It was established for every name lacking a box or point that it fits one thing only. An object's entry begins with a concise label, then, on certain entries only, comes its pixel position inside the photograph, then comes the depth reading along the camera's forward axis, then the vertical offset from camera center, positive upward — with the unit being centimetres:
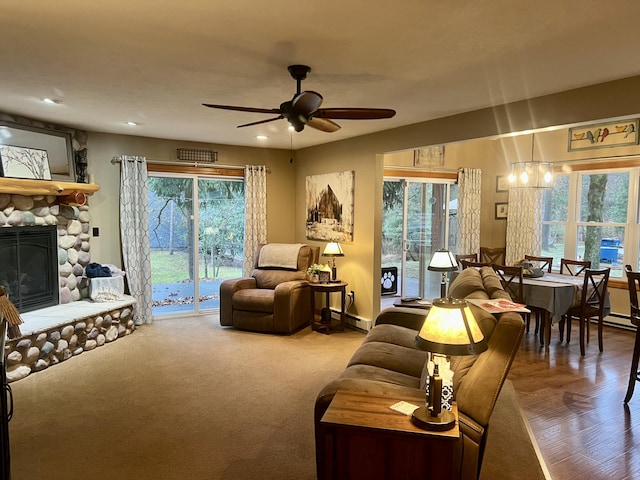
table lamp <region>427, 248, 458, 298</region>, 440 -43
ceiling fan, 276 +74
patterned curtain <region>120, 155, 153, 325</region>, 571 -14
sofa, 204 -91
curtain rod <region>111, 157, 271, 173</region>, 569 +79
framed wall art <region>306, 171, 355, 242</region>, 581 +19
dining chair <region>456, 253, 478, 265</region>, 632 -54
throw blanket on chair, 608 -52
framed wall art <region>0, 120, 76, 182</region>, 450 +84
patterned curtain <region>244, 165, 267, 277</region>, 657 +18
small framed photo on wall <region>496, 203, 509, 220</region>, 729 +19
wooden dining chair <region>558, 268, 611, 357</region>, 474 -89
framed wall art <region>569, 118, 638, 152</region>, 575 +121
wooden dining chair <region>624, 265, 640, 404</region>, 348 -92
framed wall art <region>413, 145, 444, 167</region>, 679 +101
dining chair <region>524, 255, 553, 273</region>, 588 -54
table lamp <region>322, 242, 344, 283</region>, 561 -40
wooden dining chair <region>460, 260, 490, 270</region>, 546 -55
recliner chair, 538 -102
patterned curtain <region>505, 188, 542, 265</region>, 685 -4
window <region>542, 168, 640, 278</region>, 594 +6
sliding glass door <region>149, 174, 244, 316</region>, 618 -29
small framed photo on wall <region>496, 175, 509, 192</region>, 721 +64
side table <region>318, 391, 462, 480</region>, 186 -101
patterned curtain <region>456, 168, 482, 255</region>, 711 +28
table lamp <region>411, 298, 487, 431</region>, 186 -53
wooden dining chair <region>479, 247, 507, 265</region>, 643 -49
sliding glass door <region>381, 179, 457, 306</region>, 686 -15
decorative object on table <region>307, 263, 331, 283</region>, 569 -69
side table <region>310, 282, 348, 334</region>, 550 -95
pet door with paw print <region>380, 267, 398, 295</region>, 702 -98
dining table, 465 -83
